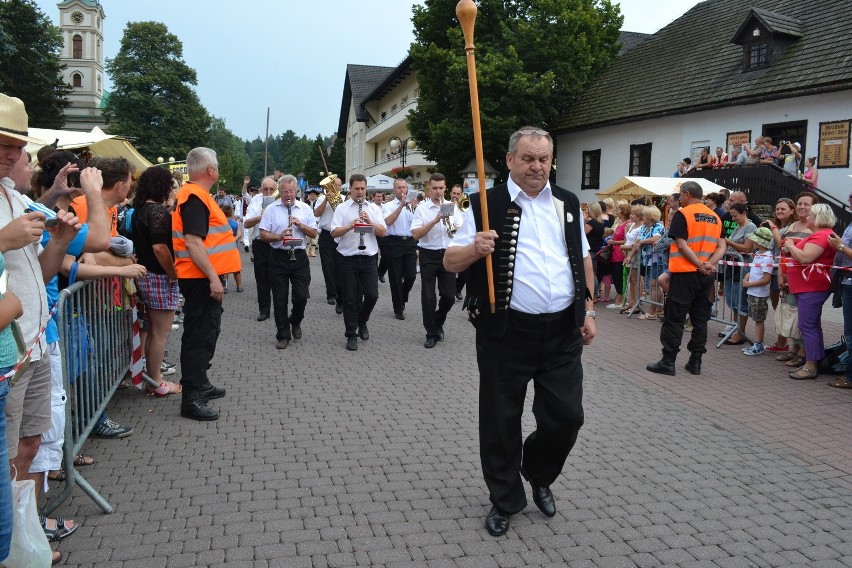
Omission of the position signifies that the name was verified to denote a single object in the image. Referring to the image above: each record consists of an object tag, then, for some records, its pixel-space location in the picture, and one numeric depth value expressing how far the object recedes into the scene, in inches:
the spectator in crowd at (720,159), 821.5
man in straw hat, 110.4
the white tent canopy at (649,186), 661.9
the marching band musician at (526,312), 155.9
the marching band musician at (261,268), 426.0
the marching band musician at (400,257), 458.9
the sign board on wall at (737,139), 895.1
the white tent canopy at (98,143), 372.6
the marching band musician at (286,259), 362.6
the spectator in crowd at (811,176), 738.6
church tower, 3722.9
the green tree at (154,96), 2406.5
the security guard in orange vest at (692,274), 310.0
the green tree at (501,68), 1170.0
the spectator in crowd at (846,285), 290.4
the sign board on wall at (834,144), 757.9
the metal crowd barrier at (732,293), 385.4
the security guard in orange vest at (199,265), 228.4
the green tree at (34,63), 1690.5
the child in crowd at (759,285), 361.4
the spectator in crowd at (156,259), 246.7
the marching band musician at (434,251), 371.9
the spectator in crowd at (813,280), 310.7
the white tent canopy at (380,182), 1339.8
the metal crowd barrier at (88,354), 166.1
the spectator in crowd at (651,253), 472.4
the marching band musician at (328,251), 500.6
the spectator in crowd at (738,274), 386.0
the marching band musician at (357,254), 368.2
